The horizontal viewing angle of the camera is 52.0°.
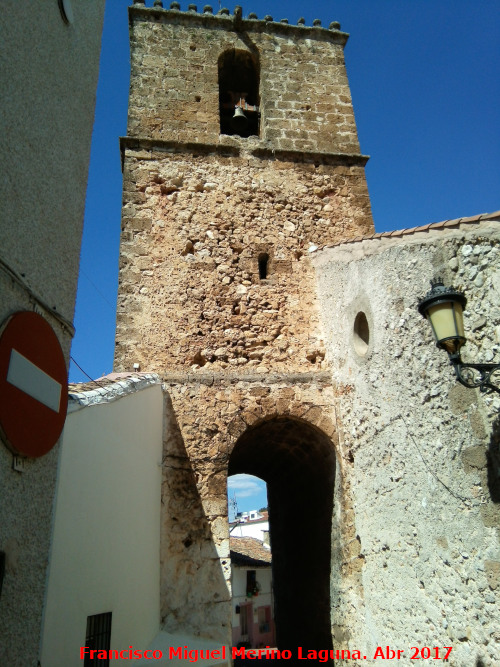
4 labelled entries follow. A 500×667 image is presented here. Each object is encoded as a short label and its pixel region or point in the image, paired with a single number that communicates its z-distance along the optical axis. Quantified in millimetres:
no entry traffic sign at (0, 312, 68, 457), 2178
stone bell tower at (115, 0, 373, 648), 5262
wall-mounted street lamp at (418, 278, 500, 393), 2965
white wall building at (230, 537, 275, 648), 17672
